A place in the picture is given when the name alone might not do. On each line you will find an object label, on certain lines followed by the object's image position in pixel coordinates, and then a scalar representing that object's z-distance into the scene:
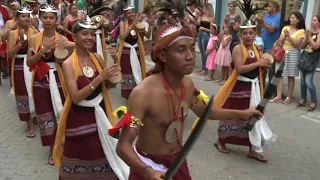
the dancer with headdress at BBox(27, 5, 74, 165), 4.86
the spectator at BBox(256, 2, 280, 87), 8.69
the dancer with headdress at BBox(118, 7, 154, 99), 7.53
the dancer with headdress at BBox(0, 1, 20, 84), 6.39
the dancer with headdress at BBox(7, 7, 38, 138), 5.81
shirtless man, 2.51
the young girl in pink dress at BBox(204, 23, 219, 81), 9.74
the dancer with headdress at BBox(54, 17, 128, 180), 3.86
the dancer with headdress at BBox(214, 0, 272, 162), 5.01
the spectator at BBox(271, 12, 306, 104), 7.47
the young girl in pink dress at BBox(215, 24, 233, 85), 9.19
